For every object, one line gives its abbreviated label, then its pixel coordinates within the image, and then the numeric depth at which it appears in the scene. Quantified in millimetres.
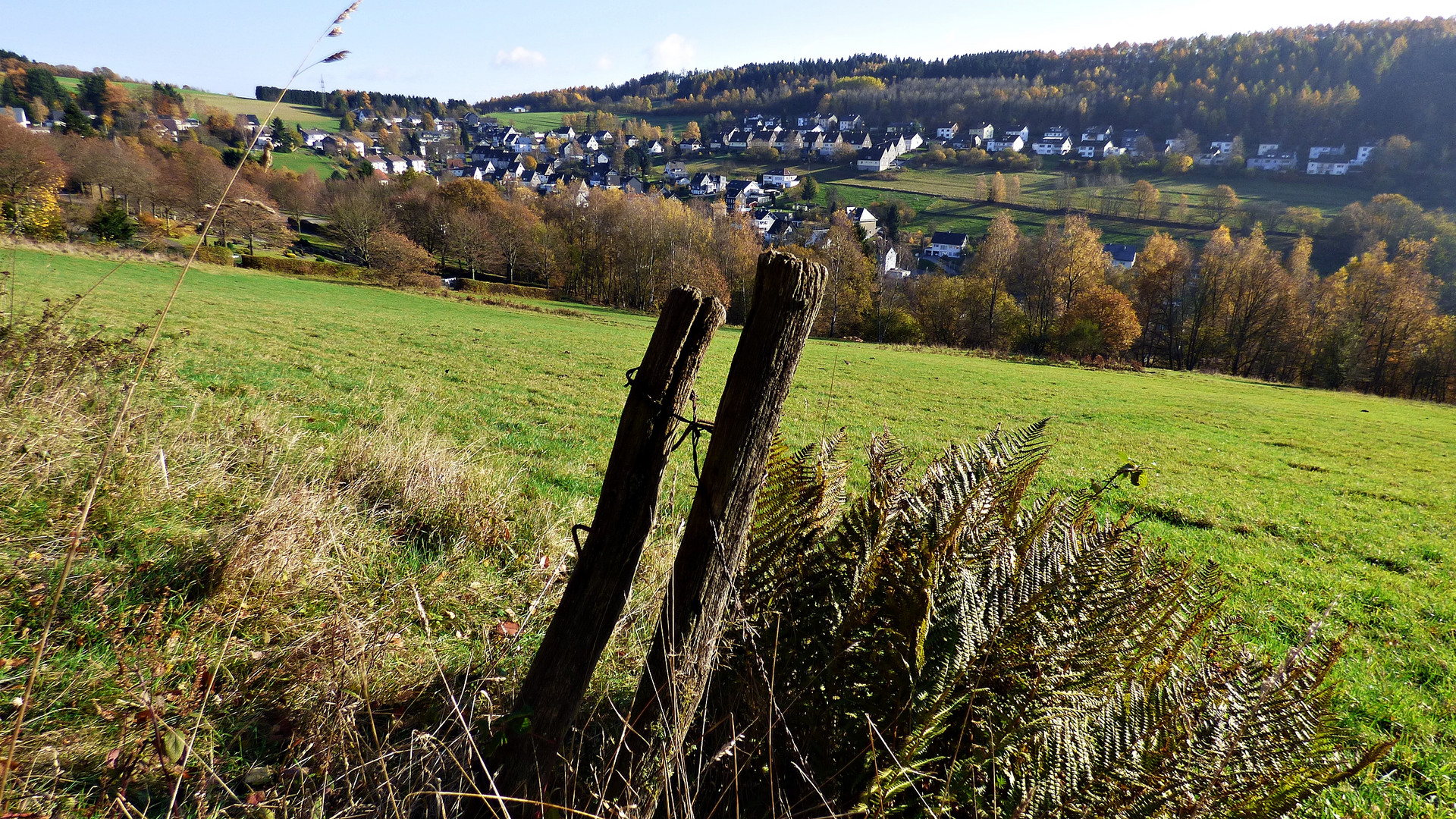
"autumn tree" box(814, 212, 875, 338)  51750
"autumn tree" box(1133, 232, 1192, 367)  54219
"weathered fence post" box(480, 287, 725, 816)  1996
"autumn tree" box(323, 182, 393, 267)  57031
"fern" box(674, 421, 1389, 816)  1727
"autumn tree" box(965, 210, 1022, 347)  54188
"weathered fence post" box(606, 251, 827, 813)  1917
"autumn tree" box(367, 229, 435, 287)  53312
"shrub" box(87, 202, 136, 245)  30266
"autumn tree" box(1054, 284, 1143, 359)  49219
